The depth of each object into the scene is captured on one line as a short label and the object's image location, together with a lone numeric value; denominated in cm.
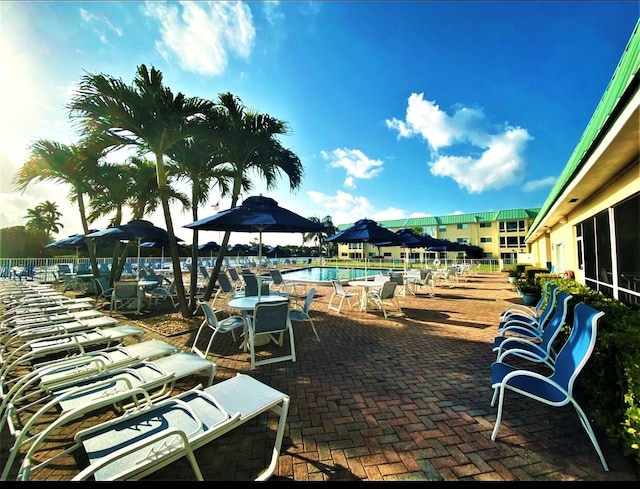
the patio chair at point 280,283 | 1089
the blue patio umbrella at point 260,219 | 488
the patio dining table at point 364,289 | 803
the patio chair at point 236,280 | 1150
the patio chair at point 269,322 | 423
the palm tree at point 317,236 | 6353
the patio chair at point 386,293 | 709
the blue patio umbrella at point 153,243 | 975
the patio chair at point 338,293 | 765
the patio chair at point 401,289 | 1057
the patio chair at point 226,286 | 790
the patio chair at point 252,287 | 677
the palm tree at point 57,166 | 982
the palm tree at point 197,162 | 726
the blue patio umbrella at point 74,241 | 1105
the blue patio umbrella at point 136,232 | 752
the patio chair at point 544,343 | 326
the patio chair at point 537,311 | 525
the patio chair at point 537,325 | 433
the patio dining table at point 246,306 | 484
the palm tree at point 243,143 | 776
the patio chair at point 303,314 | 528
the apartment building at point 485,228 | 4191
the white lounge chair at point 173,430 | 166
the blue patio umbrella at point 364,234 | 858
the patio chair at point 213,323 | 451
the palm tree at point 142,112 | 611
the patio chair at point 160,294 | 895
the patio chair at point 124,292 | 766
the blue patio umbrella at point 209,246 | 1602
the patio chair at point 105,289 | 915
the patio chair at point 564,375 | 233
